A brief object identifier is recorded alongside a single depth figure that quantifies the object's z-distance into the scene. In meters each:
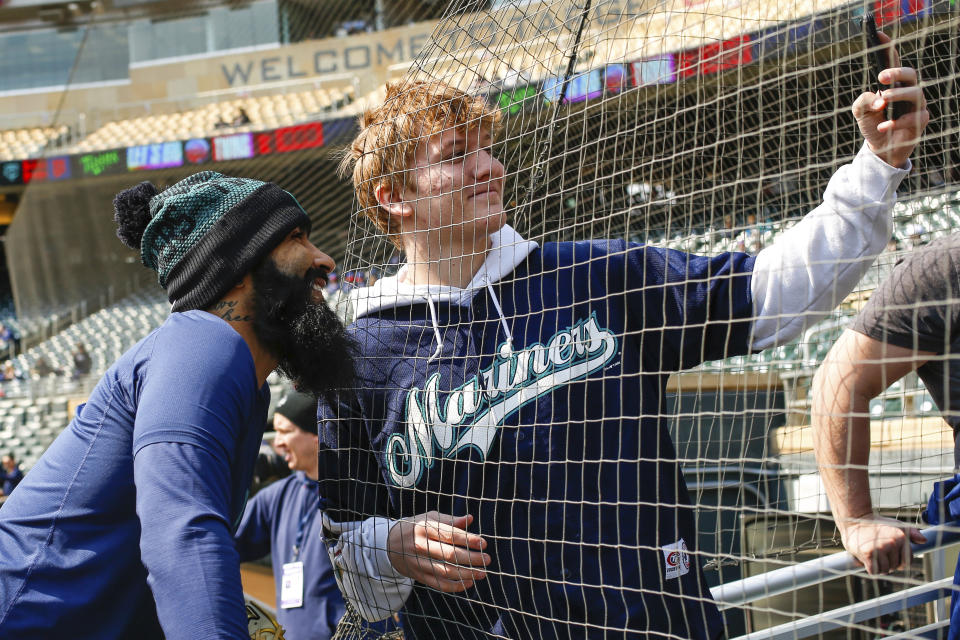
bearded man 1.14
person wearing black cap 3.37
